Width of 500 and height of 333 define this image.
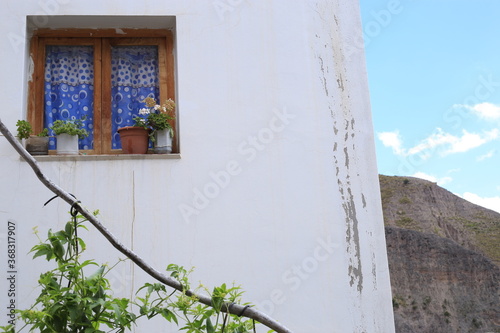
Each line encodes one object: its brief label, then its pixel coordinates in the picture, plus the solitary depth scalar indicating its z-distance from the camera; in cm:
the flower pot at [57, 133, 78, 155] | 552
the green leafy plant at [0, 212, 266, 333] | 214
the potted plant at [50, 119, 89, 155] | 552
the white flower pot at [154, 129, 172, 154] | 562
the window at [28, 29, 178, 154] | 592
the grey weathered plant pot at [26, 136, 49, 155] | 546
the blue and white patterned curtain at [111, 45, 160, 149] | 602
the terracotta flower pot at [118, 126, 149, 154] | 564
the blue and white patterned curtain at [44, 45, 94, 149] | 593
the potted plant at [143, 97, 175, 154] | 562
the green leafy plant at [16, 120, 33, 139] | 539
